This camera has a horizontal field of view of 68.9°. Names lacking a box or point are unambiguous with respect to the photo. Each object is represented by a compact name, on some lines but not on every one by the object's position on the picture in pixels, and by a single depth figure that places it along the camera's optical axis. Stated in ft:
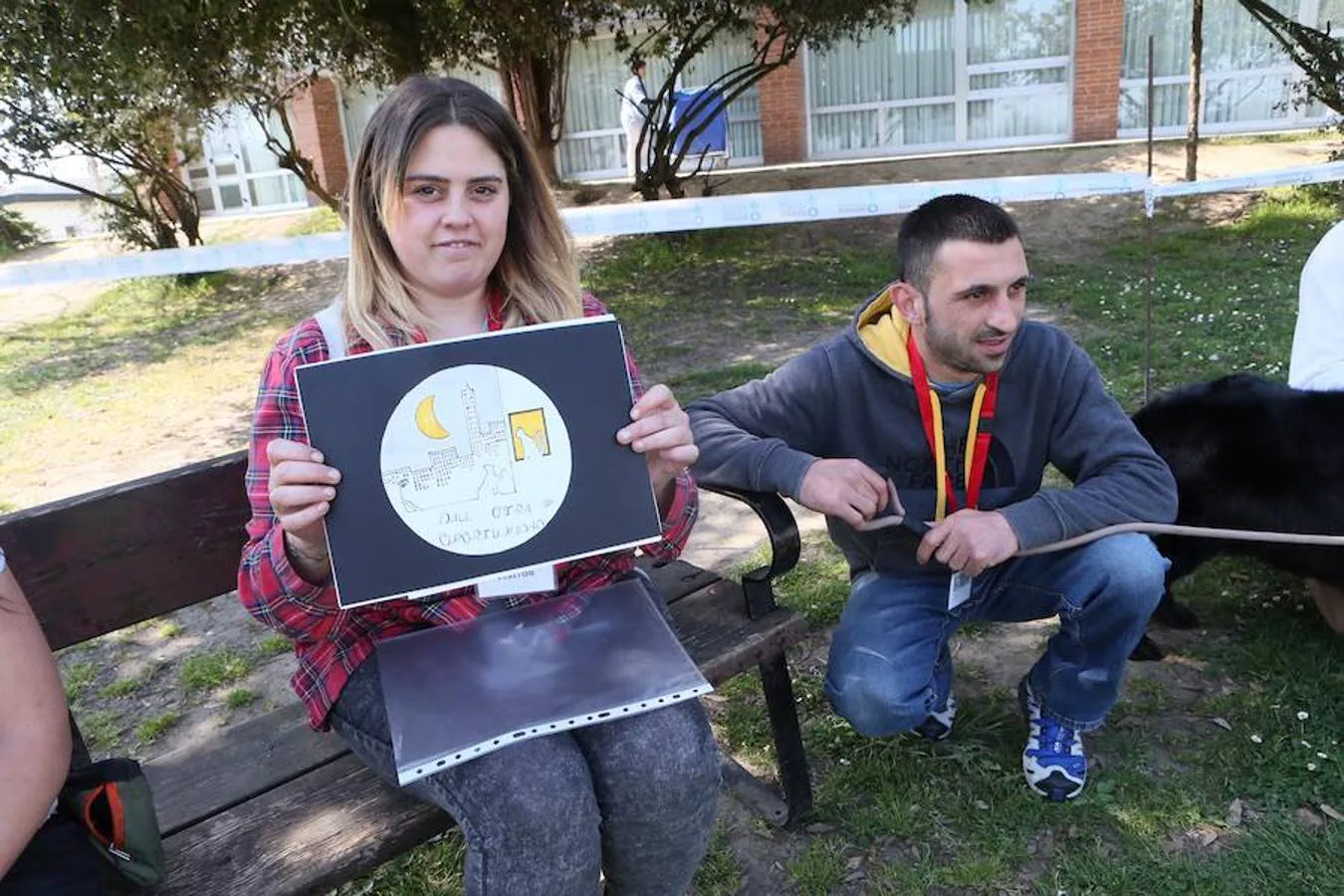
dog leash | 7.25
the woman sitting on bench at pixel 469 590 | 5.44
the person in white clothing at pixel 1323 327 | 9.30
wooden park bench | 5.82
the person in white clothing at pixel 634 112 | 35.74
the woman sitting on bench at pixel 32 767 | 4.70
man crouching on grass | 7.47
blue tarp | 45.70
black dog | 8.70
